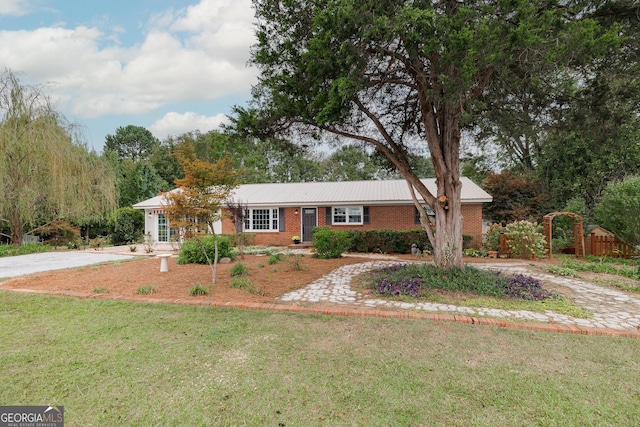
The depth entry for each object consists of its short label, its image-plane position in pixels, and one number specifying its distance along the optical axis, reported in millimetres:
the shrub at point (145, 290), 6035
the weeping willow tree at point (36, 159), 11414
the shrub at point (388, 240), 12945
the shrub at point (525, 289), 5734
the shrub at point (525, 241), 11141
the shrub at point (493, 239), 12258
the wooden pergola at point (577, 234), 11525
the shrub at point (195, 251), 9867
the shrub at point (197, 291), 5898
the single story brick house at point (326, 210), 15008
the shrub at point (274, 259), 10150
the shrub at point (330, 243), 11414
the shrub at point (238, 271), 7780
